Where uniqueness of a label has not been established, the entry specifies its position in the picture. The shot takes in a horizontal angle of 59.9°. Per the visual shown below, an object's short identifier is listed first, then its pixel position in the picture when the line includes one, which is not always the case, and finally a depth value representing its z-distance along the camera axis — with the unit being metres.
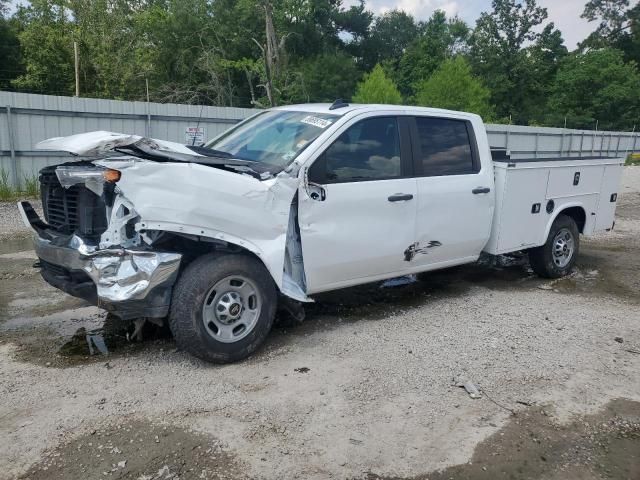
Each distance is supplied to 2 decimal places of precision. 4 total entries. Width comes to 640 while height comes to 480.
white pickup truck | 3.80
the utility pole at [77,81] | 17.64
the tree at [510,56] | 51.62
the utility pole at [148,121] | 14.30
